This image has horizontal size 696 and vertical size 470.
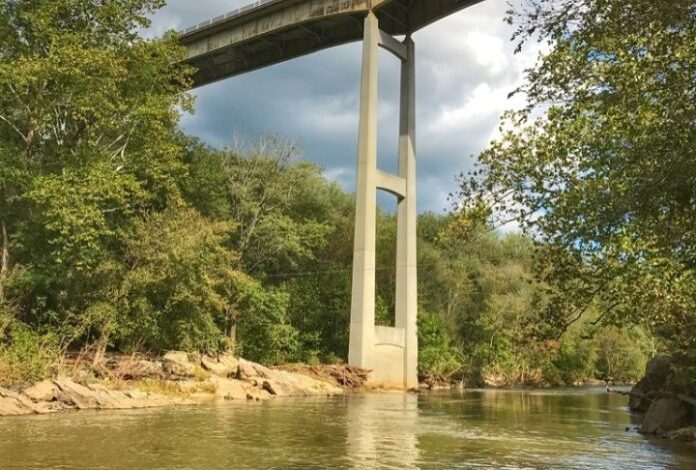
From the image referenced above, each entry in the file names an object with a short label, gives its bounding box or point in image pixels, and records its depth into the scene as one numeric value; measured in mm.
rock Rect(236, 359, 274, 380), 34591
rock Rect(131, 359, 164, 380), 29859
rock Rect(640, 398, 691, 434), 21047
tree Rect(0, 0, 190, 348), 28891
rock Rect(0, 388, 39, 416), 20312
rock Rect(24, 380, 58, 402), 22109
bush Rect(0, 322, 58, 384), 23547
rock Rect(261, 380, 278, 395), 33812
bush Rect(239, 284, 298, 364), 44094
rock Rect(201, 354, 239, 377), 33853
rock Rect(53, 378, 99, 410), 23000
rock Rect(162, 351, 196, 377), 31172
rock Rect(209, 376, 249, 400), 30695
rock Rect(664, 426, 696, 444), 19142
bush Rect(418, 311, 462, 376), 52406
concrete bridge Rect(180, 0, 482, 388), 42812
